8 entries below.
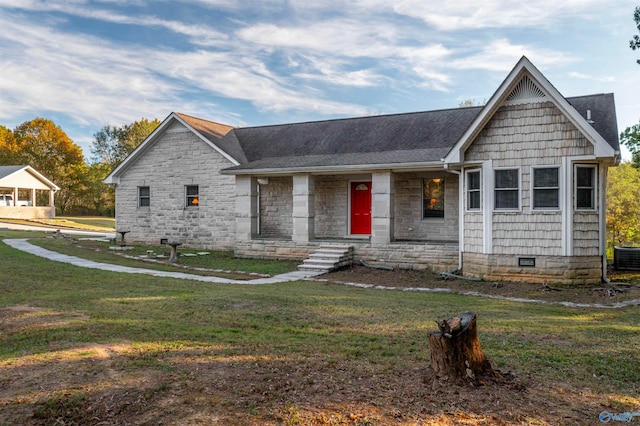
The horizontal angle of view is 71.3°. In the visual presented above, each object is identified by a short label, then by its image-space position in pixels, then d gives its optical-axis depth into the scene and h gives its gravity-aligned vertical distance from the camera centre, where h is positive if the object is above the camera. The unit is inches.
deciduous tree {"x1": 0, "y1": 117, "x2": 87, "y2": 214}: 1979.9 +255.4
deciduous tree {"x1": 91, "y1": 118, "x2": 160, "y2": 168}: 2182.6 +357.1
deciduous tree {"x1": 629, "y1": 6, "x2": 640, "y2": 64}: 515.2 +200.5
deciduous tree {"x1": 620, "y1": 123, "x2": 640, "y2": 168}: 547.2 +88.0
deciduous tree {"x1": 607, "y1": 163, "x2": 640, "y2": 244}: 908.0 -1.5
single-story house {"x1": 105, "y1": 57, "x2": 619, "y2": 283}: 468.8 +32.3
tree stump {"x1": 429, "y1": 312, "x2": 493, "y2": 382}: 169.3 -54.8
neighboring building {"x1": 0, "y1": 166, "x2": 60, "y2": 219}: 1487.5 +66.5
